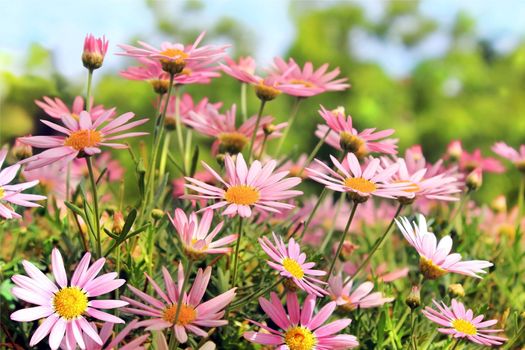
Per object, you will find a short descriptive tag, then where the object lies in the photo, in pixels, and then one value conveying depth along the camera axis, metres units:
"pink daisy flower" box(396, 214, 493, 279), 0.76
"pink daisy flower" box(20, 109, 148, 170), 0.74
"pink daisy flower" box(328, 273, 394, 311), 0.81
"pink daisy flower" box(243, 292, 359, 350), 0.75
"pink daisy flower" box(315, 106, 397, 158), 0.79
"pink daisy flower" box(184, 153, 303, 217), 0.74
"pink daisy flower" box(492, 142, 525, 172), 0.97
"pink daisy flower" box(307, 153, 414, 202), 0.75
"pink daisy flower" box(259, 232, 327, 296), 0.73
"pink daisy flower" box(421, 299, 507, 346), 0.75
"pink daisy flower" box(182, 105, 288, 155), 0.87
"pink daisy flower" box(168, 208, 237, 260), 0.71
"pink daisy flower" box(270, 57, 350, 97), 0.87
